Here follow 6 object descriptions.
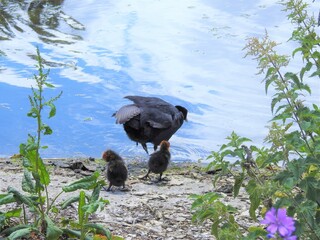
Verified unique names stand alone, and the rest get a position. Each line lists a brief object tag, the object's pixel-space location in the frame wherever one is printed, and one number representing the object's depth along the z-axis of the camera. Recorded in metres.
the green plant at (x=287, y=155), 5.12
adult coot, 14.55
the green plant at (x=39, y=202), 6.84
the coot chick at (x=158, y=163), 12.23
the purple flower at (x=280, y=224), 3.69
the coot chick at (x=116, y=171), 11.08
